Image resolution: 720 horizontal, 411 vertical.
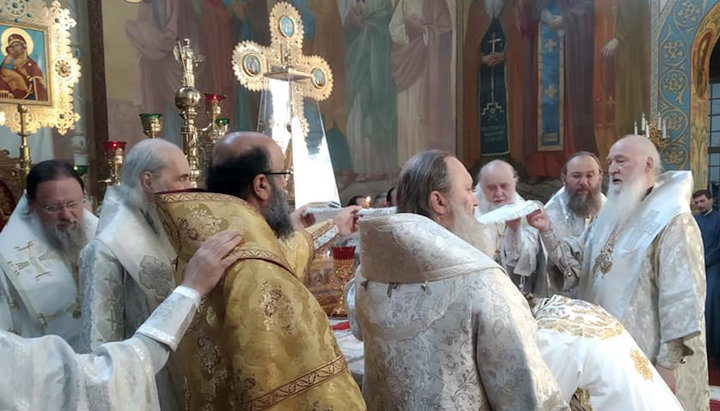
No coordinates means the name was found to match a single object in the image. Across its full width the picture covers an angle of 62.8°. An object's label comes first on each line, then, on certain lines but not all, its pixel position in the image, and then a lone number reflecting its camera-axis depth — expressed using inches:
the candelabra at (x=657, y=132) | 316.5
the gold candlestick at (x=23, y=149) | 174.6
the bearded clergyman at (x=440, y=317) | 59.1
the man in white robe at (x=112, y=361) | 46.4
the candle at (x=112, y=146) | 162.9
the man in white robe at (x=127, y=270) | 75.5
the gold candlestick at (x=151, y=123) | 164.9
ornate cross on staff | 187.9
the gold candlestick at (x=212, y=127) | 175.5
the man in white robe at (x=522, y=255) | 119.5
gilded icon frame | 195.9
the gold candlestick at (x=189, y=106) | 165.3
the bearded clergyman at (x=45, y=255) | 90.5
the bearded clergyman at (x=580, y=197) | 165.2
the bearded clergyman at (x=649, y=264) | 108.3
